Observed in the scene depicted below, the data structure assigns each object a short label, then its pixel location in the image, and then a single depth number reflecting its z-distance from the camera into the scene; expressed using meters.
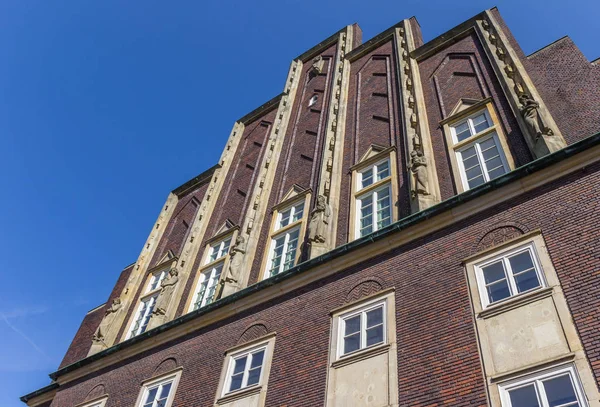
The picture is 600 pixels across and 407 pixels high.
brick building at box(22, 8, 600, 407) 8.47
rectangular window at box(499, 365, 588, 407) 7.15
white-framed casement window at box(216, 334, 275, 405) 10.91
